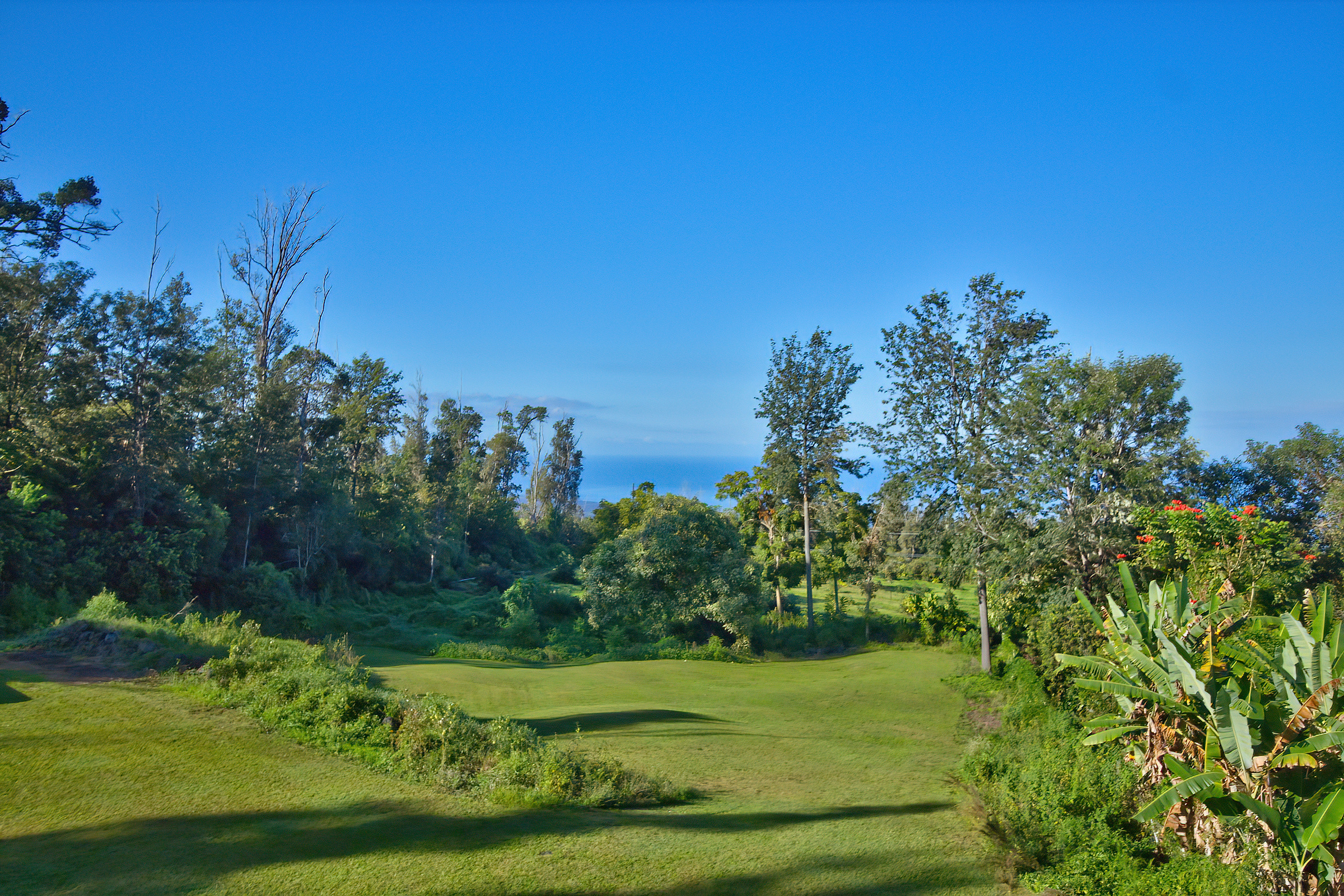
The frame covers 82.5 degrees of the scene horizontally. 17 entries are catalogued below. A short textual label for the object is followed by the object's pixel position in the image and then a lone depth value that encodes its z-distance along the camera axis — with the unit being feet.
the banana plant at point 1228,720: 20.48
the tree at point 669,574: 89.25
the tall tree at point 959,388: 65.62
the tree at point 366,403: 146.91
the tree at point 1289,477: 83.35
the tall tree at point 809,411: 99.19
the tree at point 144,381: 86.22
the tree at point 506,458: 241.96
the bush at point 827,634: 90.84
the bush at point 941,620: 90.12
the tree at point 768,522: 109.60
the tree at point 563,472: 274.57
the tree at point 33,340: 78.95
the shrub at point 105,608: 54.24
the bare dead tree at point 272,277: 125.29
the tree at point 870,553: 100.73
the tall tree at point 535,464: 262.67
